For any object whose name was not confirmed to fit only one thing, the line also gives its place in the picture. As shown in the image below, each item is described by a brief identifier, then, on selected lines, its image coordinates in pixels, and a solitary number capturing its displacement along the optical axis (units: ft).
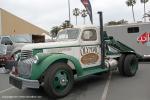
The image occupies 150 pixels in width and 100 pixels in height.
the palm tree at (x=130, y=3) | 108.56
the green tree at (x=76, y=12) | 123.46
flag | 22.43
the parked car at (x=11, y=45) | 23.97
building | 59.35
